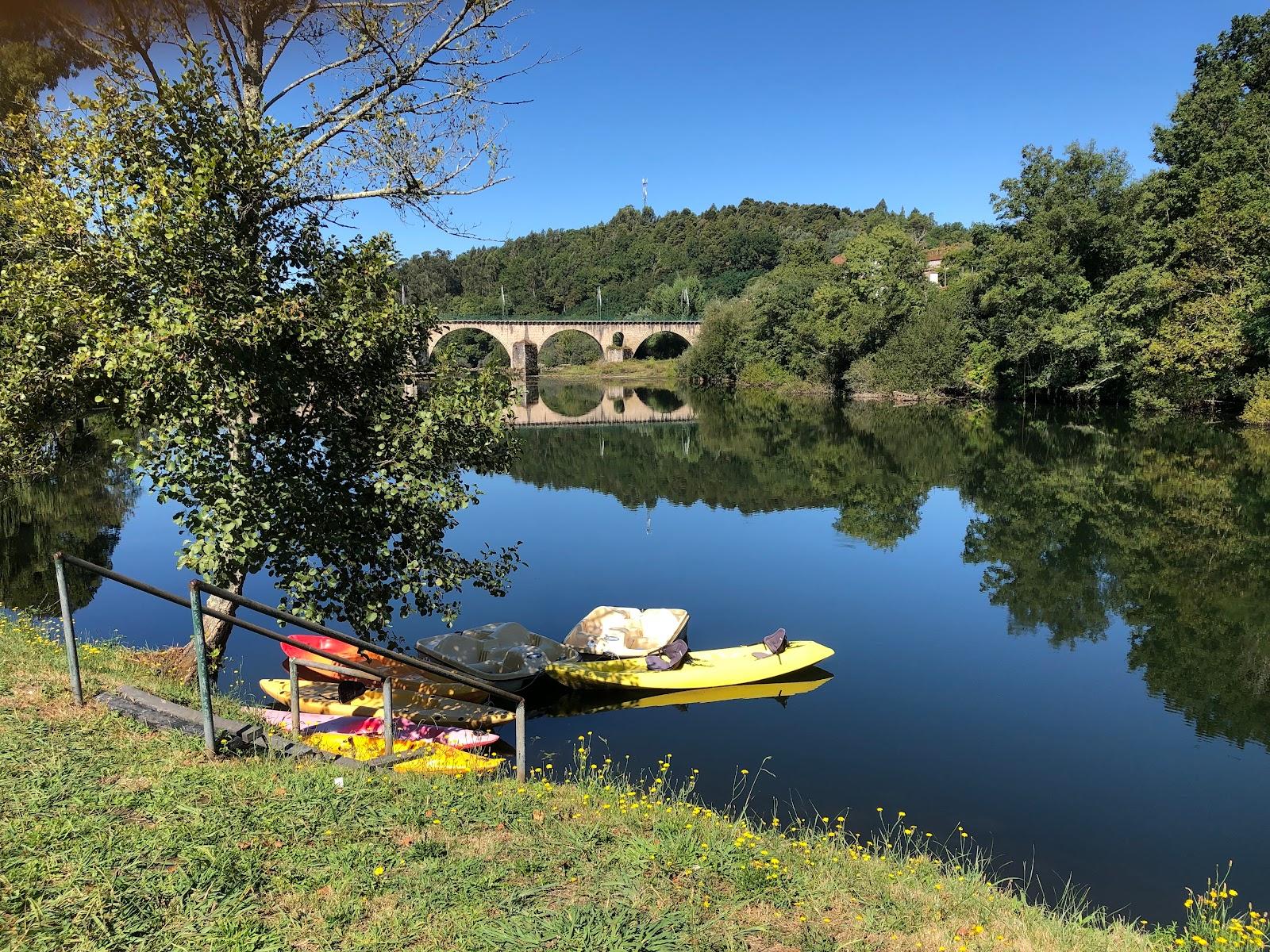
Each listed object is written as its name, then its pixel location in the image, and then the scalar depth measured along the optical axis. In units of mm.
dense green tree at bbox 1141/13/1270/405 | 34844
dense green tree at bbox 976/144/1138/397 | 42688
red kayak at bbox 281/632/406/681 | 11461
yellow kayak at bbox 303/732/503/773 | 7699
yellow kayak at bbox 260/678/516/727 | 10516
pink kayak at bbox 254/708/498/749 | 9422
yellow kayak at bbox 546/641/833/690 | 12578
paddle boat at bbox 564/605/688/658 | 13641
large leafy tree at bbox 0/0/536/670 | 7453
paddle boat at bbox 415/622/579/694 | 12179
